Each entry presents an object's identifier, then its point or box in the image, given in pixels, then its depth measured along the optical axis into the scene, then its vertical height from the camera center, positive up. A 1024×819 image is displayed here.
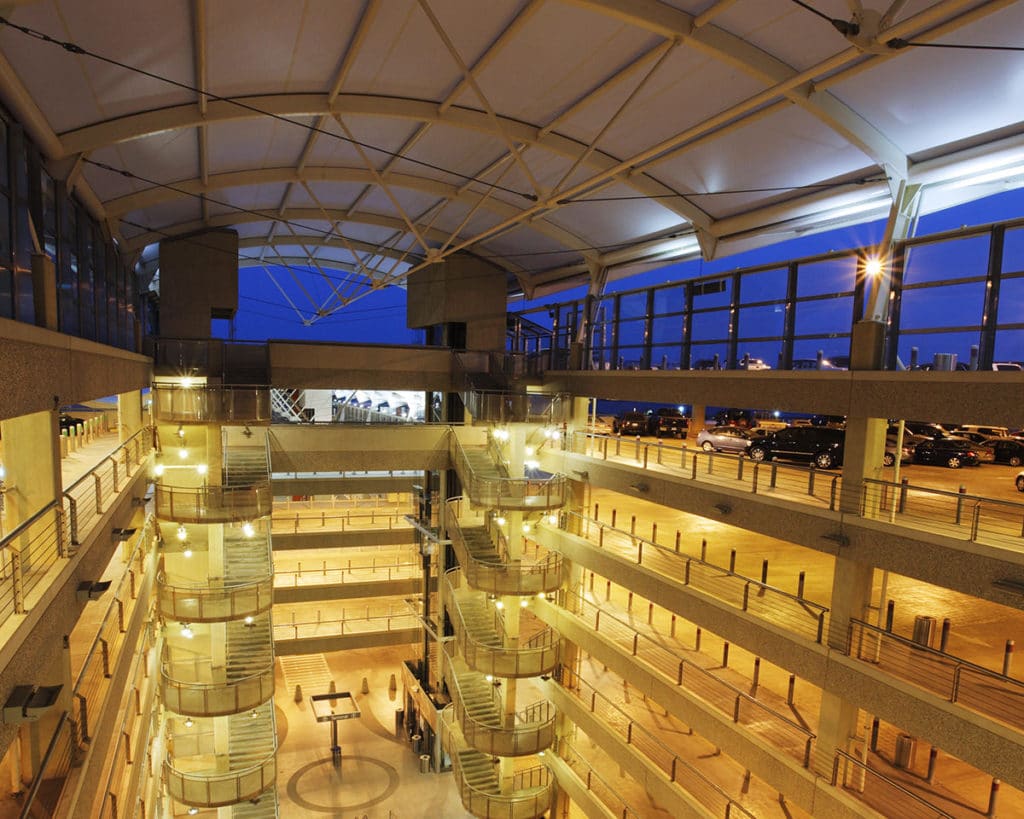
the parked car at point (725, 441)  19.31 -1.65
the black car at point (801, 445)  16.59 -1.49
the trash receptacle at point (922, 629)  10.33 -3.83
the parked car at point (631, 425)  24.87 -1.65
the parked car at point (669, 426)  25.67 -1.68
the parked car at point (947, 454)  20.39 -1.90
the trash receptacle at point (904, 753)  9.98 -5.62
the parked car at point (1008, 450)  21.36 -1.82
